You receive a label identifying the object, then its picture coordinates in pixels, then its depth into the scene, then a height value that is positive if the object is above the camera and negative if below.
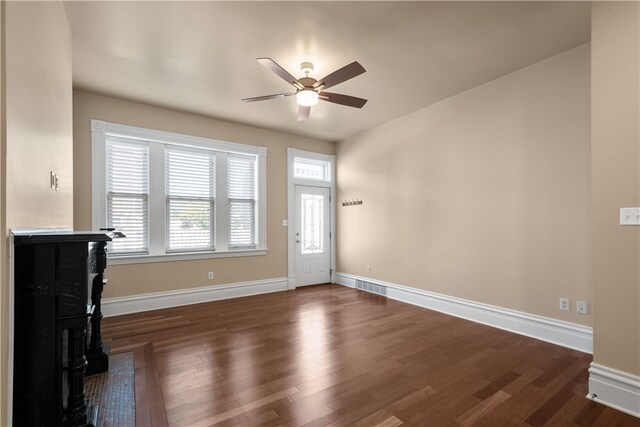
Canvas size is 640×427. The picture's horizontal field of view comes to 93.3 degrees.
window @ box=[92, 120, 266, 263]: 4.22 +0.36
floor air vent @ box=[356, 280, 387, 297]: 5.26 -1.31
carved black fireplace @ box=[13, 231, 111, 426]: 1.49 -0.54
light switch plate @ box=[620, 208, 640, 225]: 2.06 -0.01
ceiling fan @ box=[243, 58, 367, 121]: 2.69 +1.31
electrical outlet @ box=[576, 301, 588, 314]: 2.98 -0.92
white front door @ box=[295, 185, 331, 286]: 5.96 -0.38
